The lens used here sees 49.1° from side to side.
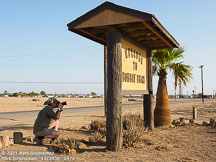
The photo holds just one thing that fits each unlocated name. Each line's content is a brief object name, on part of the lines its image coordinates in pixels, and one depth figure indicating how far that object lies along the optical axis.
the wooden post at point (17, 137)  6.29
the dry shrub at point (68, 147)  5.53
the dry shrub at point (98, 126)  8.74
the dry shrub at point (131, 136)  6.19
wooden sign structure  5.82
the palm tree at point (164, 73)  9.98
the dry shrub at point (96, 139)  6.53
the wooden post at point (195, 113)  13.10
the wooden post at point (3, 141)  5.89
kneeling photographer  6.12
